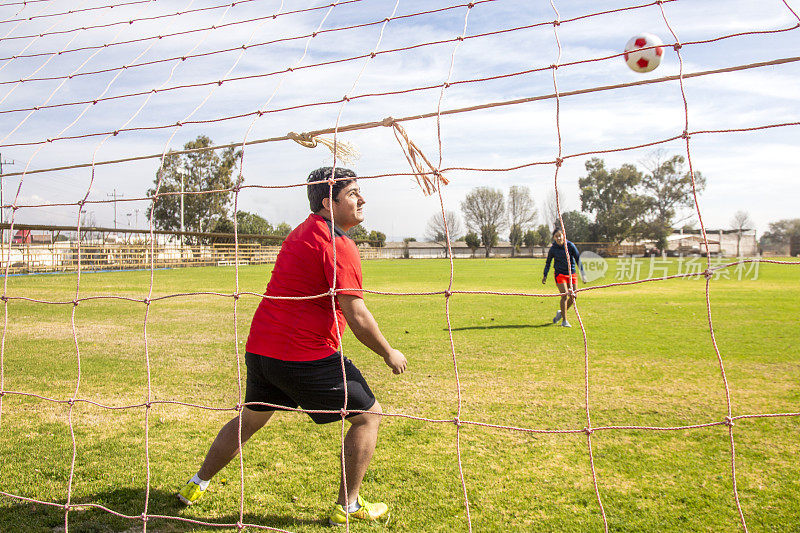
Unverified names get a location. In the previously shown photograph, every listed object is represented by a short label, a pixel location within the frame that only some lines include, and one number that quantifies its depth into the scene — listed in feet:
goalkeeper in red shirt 8.71
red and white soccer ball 10.75
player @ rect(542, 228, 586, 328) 30.27
